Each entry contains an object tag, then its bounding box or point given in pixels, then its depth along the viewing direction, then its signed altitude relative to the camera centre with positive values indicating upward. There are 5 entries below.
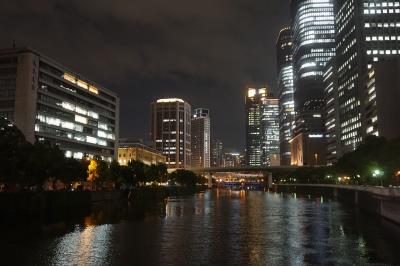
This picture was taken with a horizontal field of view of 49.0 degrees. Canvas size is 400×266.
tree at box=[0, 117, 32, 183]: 80.31 +5.64
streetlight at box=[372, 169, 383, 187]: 124.58 +2.56
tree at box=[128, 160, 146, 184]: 158.38 +4.26
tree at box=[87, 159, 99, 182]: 145.38 +3.96
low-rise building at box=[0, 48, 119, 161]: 154.75 +32.04
